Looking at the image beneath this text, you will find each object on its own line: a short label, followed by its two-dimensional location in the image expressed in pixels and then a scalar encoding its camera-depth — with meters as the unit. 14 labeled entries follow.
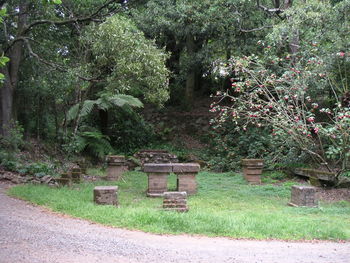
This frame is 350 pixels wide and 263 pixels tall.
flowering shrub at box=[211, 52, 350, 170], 9.75
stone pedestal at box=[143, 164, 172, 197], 9.71
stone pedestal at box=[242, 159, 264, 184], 12.11
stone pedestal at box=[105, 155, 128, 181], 12.23
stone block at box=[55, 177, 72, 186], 10.22
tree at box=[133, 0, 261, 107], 14.79
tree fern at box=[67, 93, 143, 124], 14.68
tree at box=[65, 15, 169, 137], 9.70
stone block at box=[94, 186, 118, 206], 7.89
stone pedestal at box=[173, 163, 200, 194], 9.88
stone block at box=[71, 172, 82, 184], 11.09
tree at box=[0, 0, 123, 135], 11.84
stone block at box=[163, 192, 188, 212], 7.51
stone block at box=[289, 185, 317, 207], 8.52
